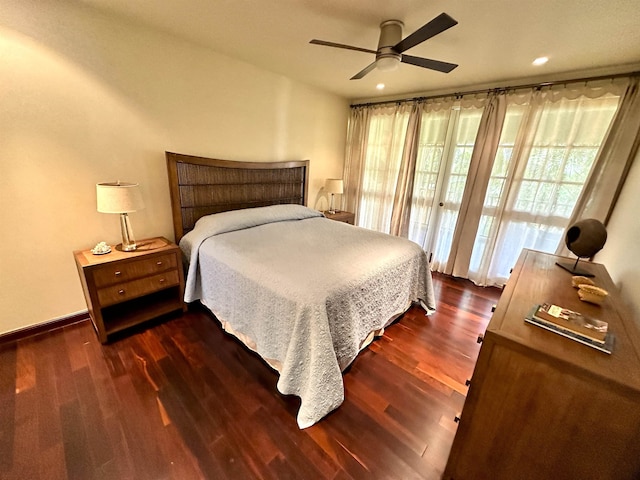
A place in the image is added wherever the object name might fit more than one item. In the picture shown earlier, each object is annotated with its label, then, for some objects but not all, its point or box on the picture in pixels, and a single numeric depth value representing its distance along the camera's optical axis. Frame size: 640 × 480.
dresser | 0.75
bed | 1.42
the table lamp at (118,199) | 1.80
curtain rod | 2.16
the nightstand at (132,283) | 1.81
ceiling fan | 1.64
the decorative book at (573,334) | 0.83
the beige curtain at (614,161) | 2.13
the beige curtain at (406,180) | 3.32
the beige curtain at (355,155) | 3.87
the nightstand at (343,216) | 3.71
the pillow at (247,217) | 2.36
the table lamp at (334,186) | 3.71
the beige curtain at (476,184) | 2.75
